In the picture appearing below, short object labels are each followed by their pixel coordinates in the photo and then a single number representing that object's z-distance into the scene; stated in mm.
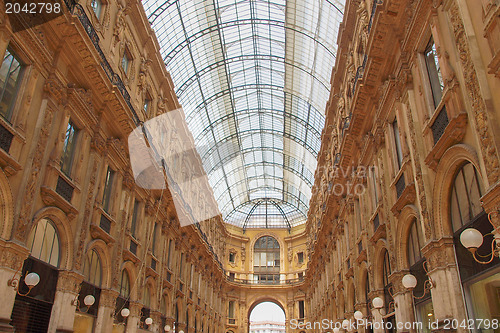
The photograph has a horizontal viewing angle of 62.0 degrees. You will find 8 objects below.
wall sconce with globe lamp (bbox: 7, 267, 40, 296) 9508
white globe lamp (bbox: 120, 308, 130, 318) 15531
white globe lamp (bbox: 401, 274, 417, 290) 8688
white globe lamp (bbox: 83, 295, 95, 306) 12984
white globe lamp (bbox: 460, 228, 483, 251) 5938
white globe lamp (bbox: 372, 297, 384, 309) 11255
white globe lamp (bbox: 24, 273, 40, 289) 9497
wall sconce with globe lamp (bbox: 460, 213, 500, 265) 5938
